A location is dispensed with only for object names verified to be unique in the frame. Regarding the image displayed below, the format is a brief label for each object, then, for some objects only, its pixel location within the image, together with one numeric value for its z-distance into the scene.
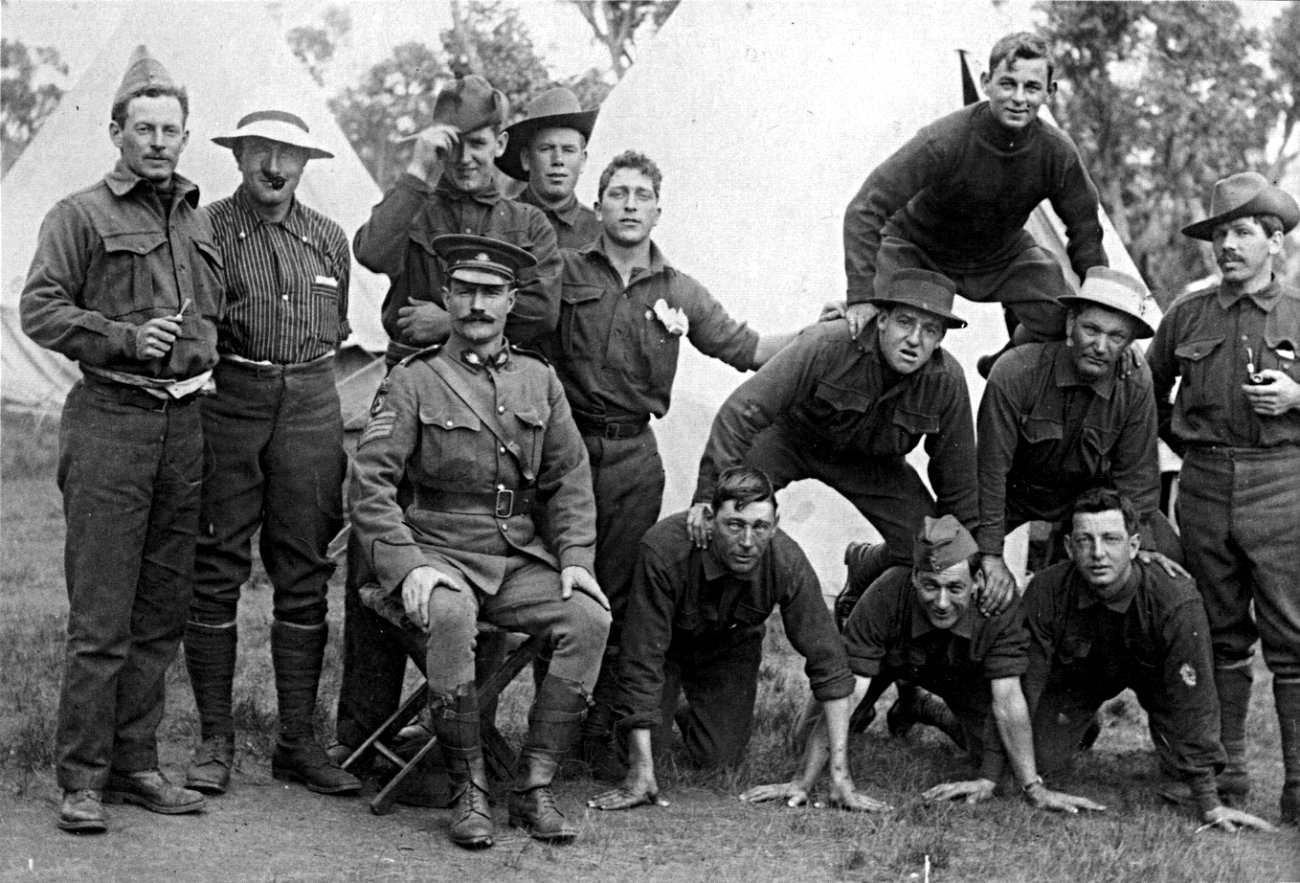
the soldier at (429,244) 4.88
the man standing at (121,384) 4.11
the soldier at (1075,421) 5.23
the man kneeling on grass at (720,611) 4.84
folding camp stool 4.57
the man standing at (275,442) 4.56
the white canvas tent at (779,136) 9.12
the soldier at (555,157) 5.50
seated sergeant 4.36
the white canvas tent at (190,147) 12.62
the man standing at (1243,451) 5.16
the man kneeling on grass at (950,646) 5.02
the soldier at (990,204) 5.17
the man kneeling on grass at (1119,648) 5.04
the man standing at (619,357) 5.21
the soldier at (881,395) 5.09
